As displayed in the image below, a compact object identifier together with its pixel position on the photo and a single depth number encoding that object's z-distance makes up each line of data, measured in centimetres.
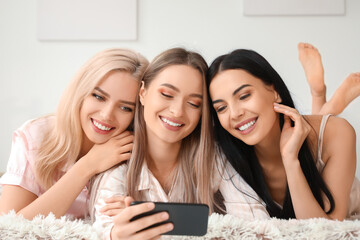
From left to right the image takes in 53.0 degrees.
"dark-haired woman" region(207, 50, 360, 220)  160
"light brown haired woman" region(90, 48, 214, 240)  160
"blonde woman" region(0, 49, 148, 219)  163
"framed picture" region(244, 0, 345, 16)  349
